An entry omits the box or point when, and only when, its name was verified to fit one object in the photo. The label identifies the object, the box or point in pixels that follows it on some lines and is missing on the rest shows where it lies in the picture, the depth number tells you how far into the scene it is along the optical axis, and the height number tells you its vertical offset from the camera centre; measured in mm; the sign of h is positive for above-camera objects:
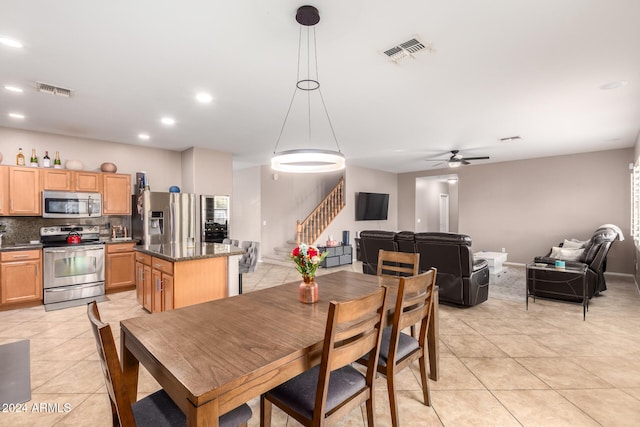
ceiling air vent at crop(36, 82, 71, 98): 3293 +1345
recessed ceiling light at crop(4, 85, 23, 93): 3338 +1353
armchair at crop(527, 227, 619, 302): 4520 -992
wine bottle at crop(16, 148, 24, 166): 4688 +819
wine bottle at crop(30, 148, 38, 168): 4841 +829
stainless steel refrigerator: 5469 -83
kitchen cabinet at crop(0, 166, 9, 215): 4527 +349
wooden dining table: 1164 -623
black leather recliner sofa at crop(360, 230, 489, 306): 4207 -723
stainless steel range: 4605 -786
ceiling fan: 6552 +1093
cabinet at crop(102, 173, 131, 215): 5402 +330
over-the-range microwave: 4818 +137
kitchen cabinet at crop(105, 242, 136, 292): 5199 -927
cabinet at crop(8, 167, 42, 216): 4594 +329
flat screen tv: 9250 +191
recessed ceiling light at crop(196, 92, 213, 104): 3578 +1365
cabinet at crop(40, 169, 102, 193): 4863 +532
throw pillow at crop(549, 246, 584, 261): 5495 -766
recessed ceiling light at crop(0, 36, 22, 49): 2441 +1368
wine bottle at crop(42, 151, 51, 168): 4900 +821
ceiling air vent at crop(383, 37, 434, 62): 2525 +1376
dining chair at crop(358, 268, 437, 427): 1848 -879
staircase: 8211 -322
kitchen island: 3416 -729
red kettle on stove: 4926 -401
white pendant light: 2113 +499
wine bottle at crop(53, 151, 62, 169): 5027 +823
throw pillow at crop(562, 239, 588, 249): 6238 -661
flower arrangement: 2039 -306
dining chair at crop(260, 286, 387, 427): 1439 -898
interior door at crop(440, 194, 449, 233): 12367 -15
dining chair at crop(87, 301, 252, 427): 1117 -896
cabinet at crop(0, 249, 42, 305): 4305 -901
